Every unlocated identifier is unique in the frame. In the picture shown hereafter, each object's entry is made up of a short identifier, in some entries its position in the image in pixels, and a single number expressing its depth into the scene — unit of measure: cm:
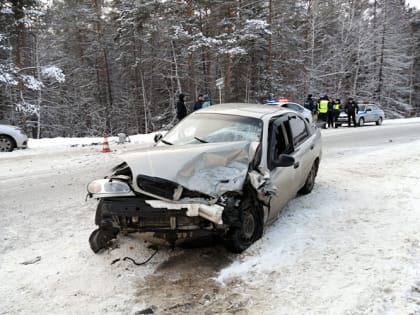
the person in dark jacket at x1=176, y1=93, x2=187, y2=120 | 1593
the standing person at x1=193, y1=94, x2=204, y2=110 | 1573
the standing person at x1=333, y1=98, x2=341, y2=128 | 2161
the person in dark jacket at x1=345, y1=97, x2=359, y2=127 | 2155
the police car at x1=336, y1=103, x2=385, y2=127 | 2258
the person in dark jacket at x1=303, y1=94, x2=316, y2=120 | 2182
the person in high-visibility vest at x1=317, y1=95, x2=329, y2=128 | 2070
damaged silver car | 380
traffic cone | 1252
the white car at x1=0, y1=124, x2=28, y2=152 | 1326
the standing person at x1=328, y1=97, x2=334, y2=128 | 2117
